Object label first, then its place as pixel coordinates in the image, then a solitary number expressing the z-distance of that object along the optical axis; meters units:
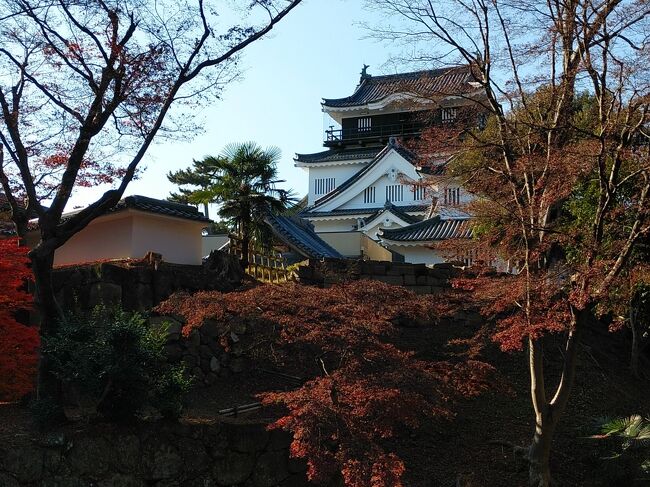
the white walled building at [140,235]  14.63
